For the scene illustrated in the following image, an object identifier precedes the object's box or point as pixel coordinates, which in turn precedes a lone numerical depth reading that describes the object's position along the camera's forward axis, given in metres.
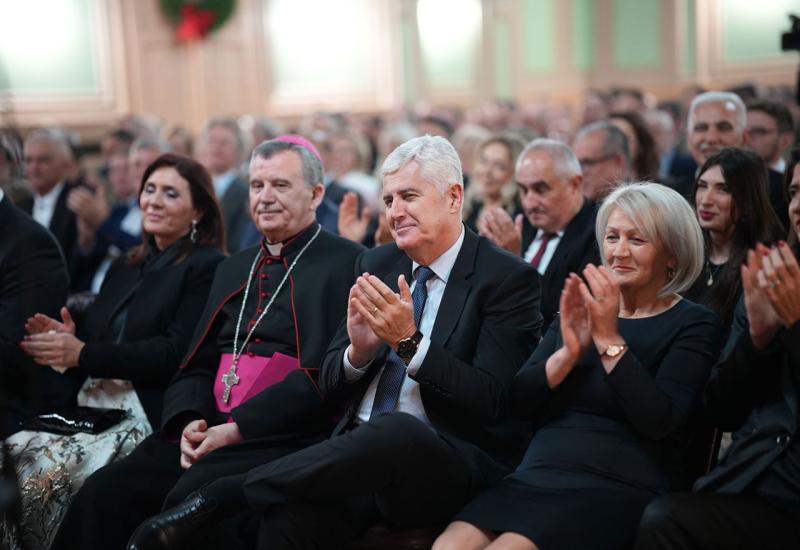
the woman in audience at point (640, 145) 4.98
